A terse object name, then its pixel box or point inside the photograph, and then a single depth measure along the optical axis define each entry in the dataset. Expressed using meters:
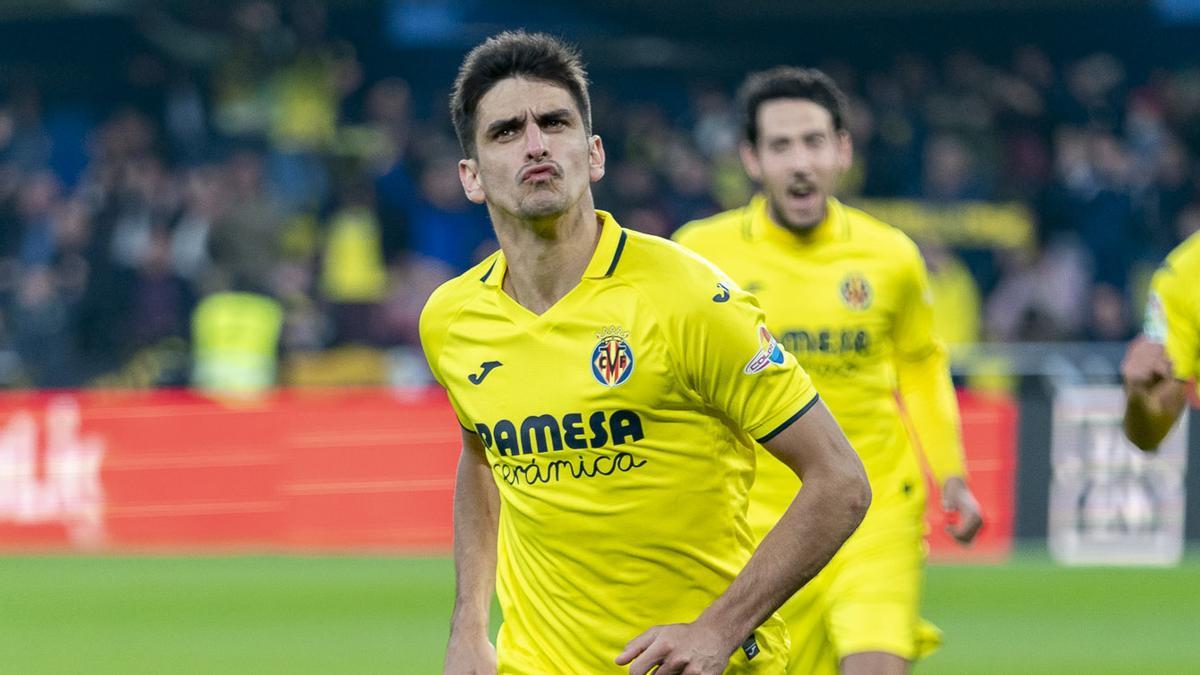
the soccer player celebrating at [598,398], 8.62
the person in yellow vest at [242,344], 37.34
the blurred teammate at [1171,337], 11.08
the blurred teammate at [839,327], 13.14
